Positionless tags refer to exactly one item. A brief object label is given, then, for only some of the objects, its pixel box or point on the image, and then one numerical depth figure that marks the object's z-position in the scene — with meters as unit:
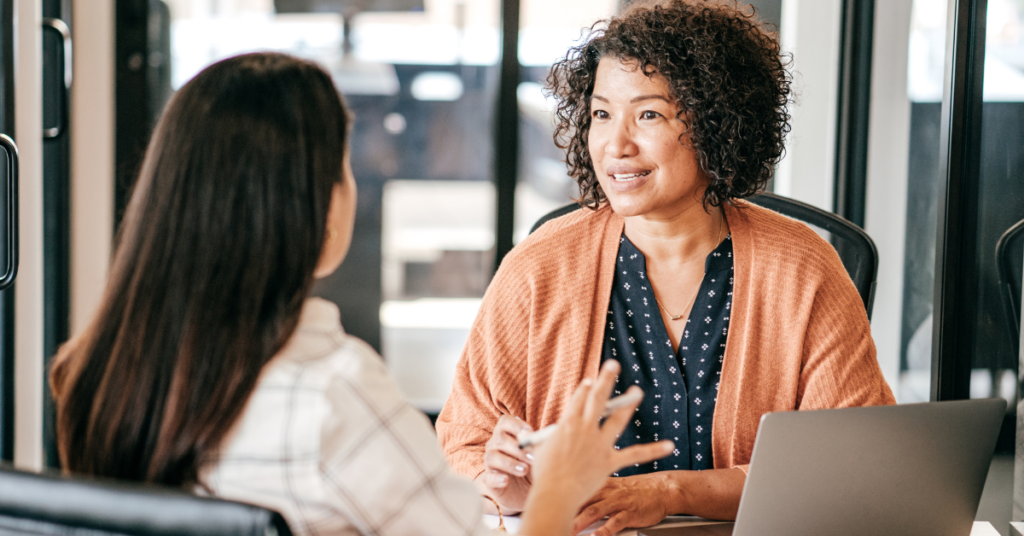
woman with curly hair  2.45
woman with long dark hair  2.03
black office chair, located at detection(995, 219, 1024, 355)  2.52
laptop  2.16
